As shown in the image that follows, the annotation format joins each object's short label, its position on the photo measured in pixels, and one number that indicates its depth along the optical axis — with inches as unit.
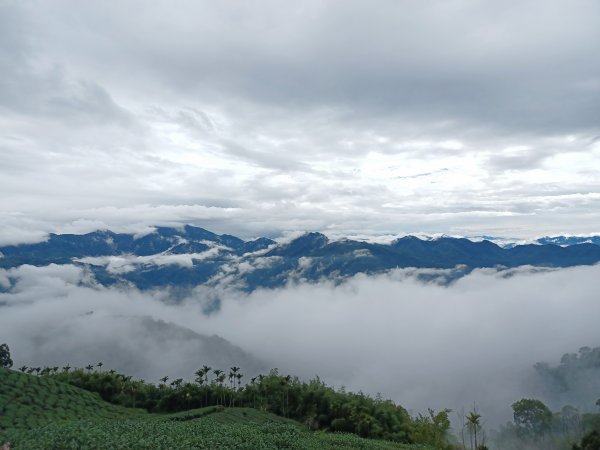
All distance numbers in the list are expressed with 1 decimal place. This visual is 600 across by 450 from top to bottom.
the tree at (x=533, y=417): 7347.4
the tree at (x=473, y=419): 4373.5
